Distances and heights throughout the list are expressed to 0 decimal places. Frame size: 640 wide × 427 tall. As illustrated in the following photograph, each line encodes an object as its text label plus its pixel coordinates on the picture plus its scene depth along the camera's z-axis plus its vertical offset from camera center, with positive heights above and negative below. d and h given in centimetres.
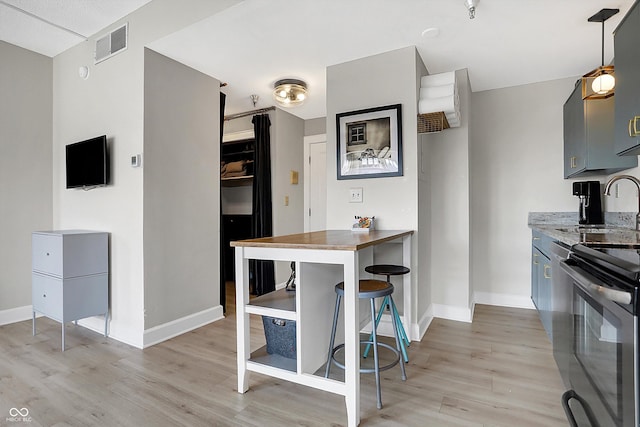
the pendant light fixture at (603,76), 214 +91
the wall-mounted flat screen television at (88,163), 273 +46
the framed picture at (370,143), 260 +58
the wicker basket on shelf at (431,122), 258 +73
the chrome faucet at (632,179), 215 +20
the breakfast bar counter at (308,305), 155 -52
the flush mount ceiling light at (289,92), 324 +123
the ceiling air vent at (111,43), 267 +146
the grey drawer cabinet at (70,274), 252 -48
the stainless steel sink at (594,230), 220 -14
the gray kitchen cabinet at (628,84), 169 +70
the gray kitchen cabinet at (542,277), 241 -56
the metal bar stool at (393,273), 210 -42
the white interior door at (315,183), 449 +41
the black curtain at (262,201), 397 +15
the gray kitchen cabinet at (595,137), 250 +58
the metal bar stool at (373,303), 172 -53
